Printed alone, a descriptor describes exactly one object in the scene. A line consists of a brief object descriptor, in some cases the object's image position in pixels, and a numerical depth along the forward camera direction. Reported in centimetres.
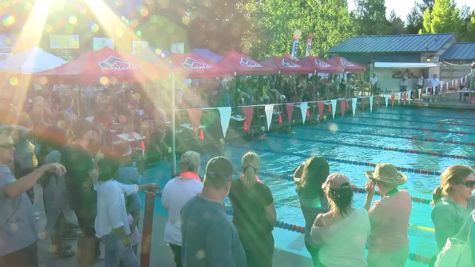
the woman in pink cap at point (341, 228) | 312
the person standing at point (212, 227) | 255
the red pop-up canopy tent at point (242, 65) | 1498
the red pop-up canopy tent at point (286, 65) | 1755
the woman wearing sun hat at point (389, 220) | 344
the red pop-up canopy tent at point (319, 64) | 1938
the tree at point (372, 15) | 5419
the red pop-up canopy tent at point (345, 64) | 2095
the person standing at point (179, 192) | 392
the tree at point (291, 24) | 2889
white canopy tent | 1162
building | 2941
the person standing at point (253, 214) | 367
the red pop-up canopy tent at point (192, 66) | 1220
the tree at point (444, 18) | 4372
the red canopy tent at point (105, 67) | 1061
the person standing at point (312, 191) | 374
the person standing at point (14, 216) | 328
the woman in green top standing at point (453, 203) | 335
